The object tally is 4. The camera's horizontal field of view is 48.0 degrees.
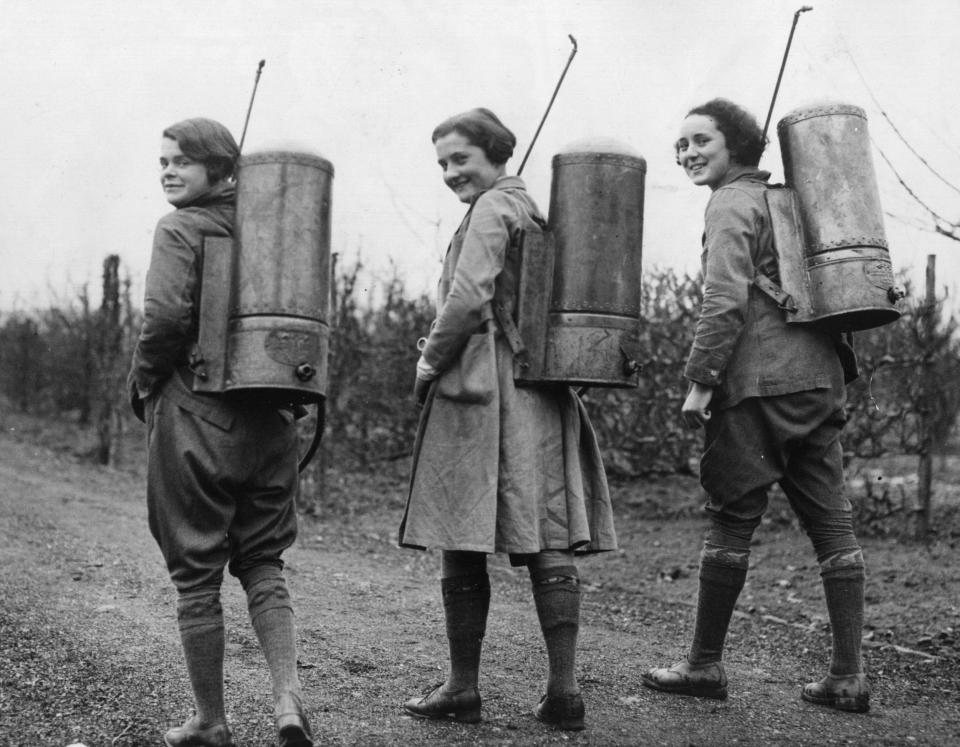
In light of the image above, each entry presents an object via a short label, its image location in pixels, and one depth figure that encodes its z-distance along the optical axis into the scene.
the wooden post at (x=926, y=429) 7.14
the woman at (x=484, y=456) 3.36
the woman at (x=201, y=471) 3.10
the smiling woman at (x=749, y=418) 3.73
